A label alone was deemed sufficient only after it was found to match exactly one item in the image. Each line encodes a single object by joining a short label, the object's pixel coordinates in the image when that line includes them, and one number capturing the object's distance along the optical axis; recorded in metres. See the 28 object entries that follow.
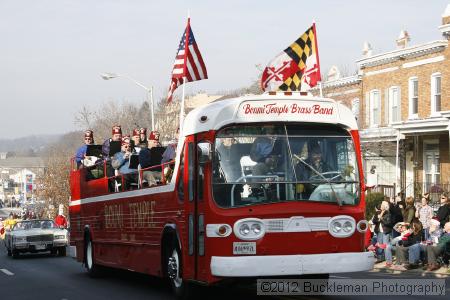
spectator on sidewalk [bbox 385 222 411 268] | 20.60
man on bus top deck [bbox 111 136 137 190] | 16.66
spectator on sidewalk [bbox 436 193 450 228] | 20.67
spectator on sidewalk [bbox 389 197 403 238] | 21.80
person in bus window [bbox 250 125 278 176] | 12.16
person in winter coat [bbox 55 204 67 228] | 37.38
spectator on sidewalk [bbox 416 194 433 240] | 21.52
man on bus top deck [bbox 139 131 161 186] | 15.06
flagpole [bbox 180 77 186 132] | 13.60
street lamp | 38.25
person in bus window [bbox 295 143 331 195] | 12.16
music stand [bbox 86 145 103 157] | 20.72
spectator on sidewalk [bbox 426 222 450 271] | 18.91
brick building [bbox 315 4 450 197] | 35.25
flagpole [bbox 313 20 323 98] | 18.73
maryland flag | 18.86
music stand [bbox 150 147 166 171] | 15.52
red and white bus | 11.83
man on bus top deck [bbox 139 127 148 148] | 17.58
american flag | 18.59
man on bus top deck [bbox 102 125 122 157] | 18.55
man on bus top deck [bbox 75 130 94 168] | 20.70
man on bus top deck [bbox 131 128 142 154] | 17.11
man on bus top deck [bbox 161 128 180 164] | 14.23
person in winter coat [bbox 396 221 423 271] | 20.27
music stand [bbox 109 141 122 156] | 18.23
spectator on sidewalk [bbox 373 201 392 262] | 21.73
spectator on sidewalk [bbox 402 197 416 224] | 20.95
